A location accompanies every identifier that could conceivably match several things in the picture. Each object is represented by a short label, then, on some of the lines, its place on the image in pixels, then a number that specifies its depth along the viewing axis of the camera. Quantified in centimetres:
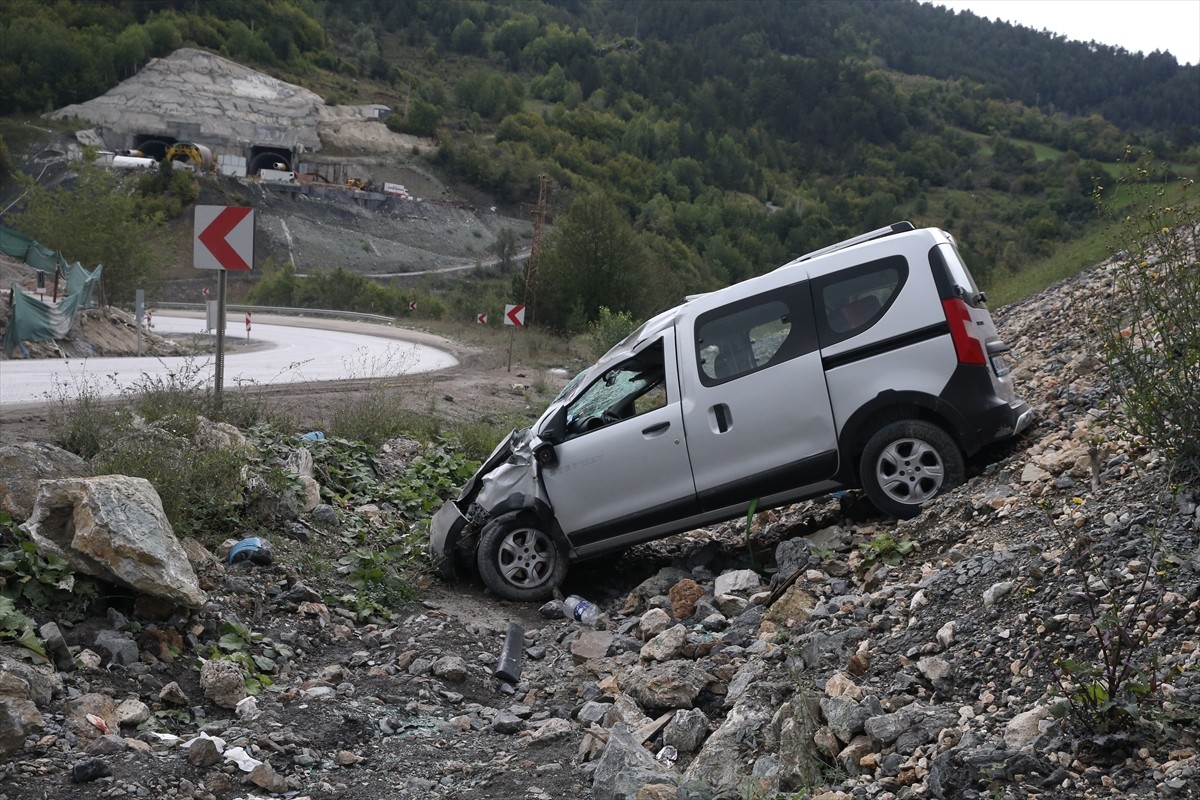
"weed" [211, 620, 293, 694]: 640
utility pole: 4322
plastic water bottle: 793
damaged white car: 756
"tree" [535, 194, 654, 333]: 4641
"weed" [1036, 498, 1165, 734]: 400
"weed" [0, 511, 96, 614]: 628
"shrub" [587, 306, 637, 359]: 3178
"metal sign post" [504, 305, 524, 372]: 2736
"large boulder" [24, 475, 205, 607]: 635
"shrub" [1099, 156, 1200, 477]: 542
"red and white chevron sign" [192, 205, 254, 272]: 1102
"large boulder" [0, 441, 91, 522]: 707
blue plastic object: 793
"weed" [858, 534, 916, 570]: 690
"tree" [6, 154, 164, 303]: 3894
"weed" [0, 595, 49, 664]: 577
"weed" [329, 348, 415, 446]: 1206
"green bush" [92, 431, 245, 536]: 790
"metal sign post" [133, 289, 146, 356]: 2708
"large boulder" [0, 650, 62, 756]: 502
